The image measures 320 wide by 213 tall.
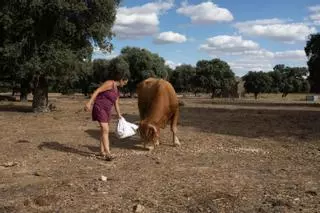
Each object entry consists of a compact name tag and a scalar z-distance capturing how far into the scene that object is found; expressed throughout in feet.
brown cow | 37.14
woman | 34.01
